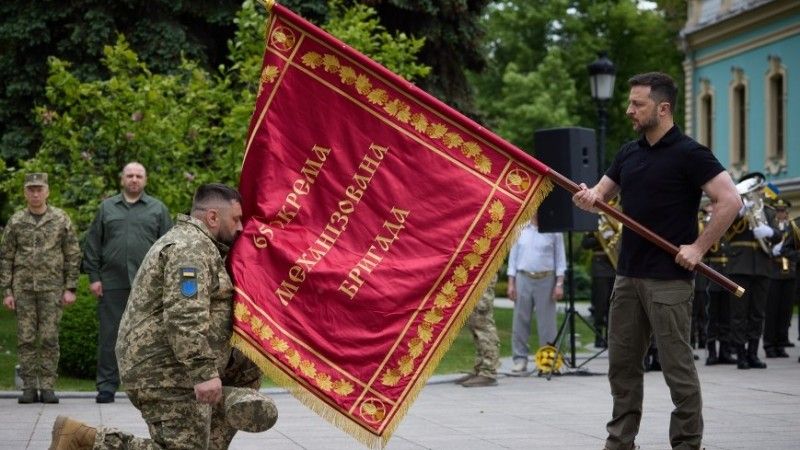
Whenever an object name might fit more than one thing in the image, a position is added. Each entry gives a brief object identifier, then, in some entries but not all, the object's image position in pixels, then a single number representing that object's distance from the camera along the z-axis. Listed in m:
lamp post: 23.36
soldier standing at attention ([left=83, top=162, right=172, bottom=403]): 14.26
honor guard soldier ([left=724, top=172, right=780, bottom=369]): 18.12
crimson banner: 7.97
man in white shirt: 17.58
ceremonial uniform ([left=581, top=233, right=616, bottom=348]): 21.27
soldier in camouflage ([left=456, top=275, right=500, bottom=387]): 15.82
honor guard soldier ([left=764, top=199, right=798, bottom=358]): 19.47
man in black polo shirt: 8.92
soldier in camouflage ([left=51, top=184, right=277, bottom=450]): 7.53
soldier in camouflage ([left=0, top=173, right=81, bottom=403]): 14.45
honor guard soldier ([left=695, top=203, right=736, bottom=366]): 18.36
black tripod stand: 17.25
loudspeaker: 16.88
